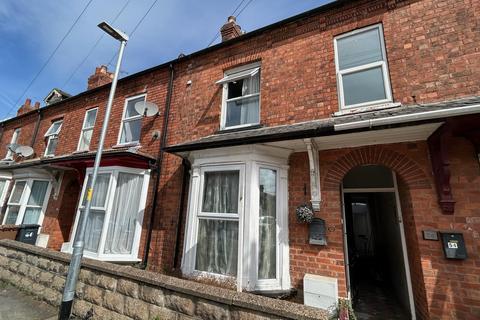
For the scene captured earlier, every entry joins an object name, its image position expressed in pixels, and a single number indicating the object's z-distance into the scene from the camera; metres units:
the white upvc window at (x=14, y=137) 11.70
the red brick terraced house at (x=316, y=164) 3.30
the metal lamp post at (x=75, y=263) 3.41
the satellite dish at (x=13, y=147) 10.37
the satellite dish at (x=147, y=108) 6.69
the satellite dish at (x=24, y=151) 9.78
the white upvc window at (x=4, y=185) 9.29
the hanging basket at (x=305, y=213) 4.01
